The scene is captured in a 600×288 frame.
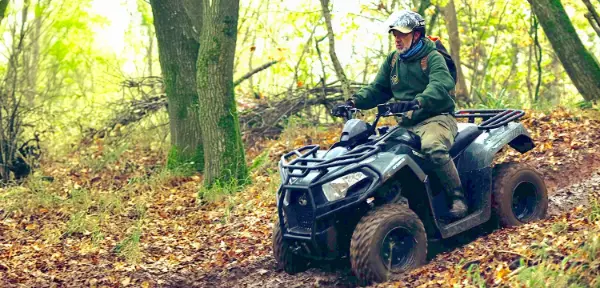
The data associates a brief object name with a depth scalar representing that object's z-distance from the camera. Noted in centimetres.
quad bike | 609
